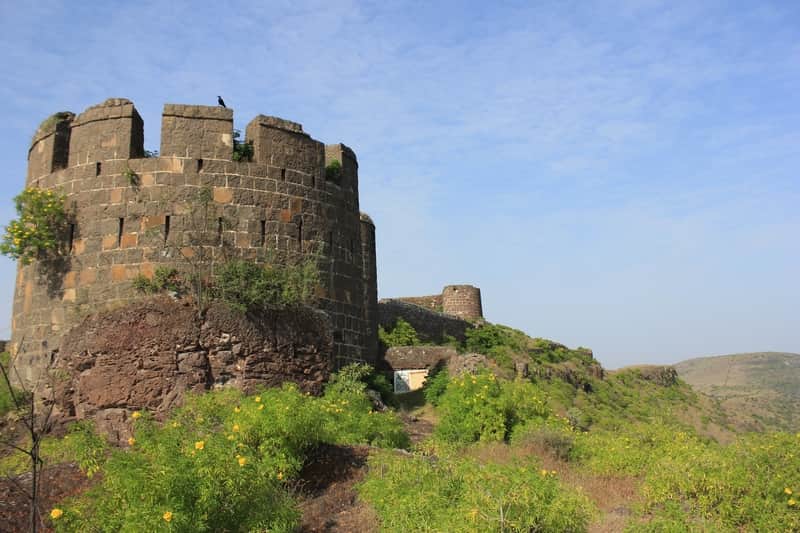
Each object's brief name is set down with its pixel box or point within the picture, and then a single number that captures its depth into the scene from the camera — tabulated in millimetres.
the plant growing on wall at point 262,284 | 11797
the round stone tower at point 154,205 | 12148
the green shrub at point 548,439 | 11243
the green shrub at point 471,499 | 6129
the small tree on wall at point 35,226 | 12508
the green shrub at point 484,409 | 12188
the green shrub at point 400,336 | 21828
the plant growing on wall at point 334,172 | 14383
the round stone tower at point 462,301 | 39062
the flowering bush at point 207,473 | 5230
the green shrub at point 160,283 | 11820
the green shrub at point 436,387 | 15740
